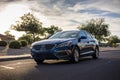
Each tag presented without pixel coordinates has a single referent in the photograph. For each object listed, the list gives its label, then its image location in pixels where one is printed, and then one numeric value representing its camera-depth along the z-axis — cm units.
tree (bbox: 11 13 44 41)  2838
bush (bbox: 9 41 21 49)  1639
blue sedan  642
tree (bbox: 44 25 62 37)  4752
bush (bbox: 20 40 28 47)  1869
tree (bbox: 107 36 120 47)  7445
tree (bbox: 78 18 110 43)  4075
